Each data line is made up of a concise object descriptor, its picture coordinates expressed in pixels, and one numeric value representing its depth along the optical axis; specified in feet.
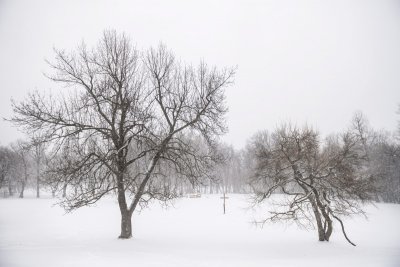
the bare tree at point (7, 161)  188.20
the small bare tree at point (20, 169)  221.46
